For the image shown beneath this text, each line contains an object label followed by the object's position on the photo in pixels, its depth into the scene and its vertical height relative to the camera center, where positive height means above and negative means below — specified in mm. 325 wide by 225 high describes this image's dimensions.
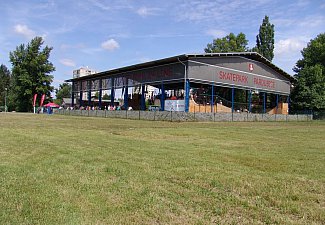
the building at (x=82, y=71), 154000 +18694
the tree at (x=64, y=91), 148750 +8447
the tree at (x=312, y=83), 52250 +4909
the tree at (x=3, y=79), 112056 +10540
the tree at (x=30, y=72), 74562 +8772
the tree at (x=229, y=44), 62438 +13577
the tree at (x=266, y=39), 62172 +14298
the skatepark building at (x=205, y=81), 37081 +4148
